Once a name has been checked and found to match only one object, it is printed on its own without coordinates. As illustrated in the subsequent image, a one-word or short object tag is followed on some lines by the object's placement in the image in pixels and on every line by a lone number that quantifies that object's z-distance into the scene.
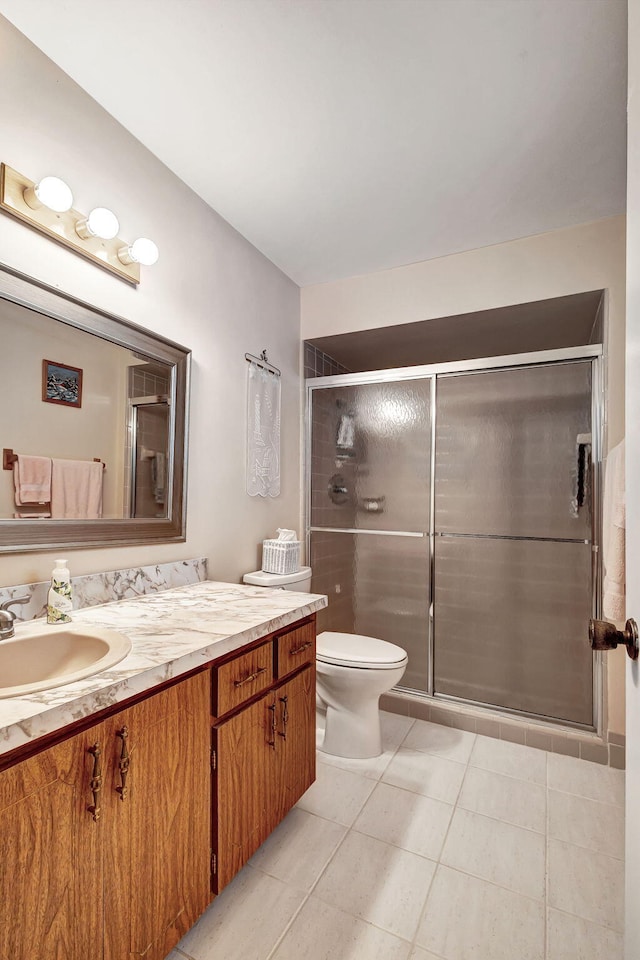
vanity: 0.79
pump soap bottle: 1.29
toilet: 2.00
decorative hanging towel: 2.38
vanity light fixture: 1.33
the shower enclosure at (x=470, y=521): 2.29
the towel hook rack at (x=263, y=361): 2.37
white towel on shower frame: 1.54
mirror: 1.34
